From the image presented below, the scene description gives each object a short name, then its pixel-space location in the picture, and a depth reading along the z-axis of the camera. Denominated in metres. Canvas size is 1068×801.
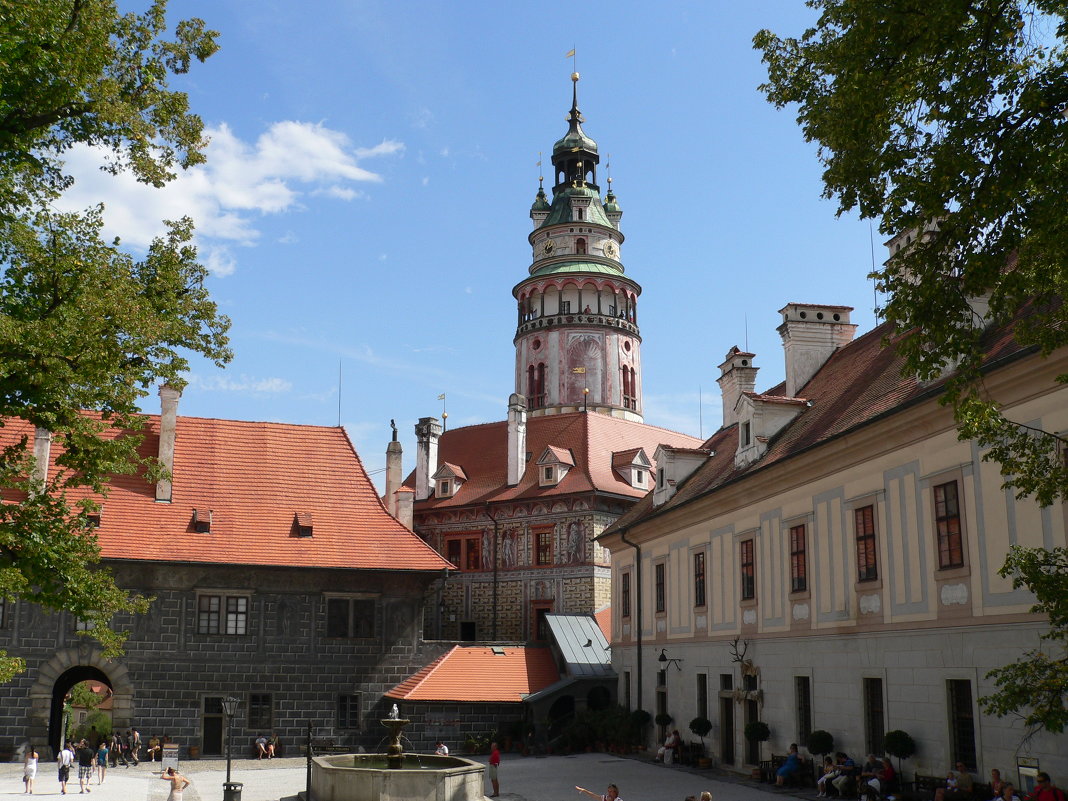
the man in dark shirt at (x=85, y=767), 25.06
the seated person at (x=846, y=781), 19.58
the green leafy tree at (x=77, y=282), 13.50
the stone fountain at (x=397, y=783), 19.55
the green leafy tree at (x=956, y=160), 9.20
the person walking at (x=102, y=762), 26.64
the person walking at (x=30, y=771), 24.83
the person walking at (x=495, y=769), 23.78
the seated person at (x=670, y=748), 28.22
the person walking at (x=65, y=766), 25.35
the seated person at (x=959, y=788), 16.30
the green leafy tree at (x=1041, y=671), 9.84
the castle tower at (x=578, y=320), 59.88
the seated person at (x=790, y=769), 21.70
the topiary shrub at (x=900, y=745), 18.05
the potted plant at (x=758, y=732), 23.67
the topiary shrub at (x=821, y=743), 20.86
